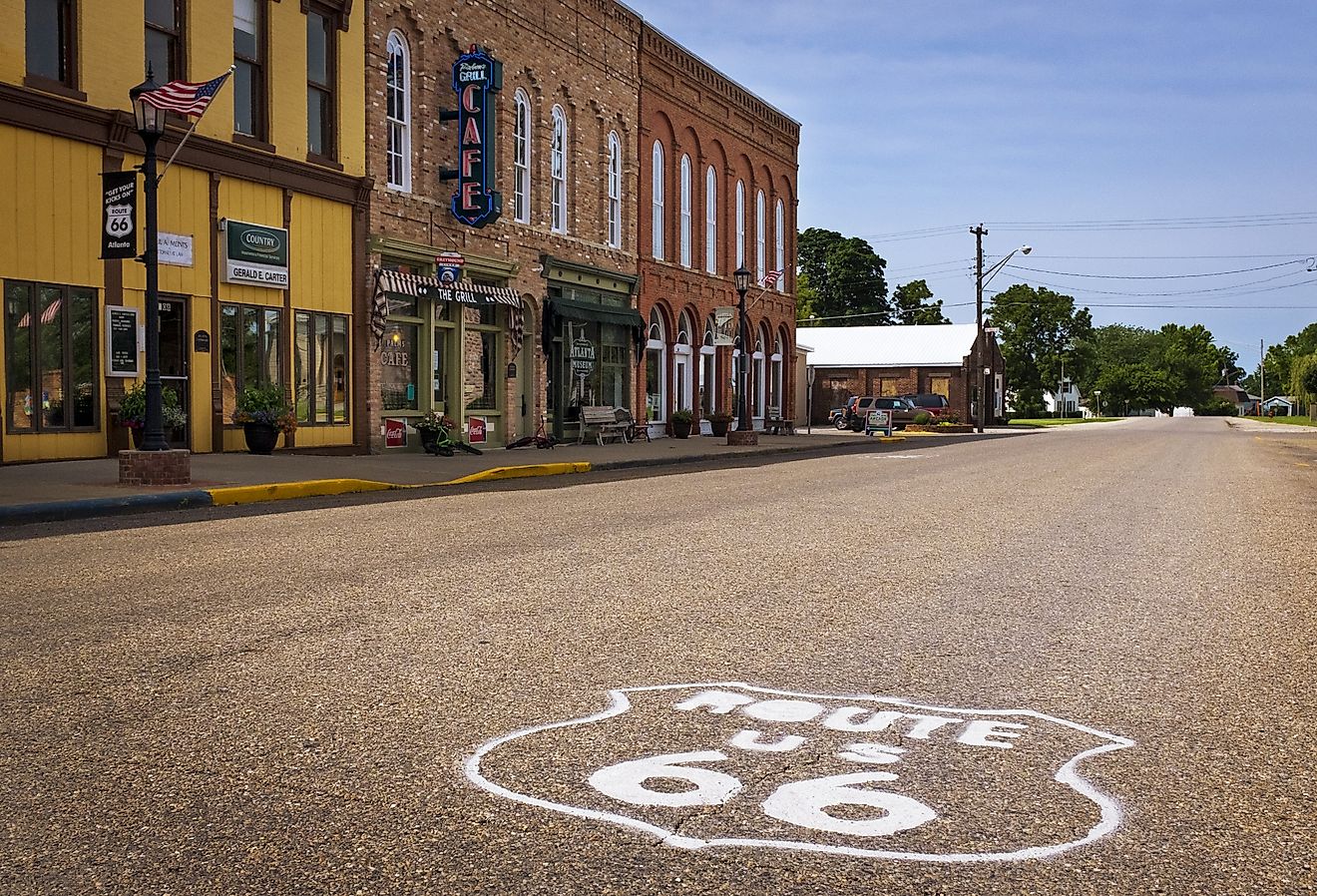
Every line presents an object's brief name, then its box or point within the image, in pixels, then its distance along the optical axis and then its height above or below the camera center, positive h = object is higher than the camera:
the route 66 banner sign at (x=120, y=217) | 14.73 +2.23
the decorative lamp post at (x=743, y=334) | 32.88 +1.89
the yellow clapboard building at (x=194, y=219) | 16.88 +2.88
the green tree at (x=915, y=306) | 111.81 +8.93
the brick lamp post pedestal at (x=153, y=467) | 14.34 -0.74
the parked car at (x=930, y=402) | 61.03 +0.12
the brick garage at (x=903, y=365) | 68.38 +2.15
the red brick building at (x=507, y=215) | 24.28 +4.29
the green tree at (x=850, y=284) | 110.75 +10.77
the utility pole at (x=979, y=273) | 56.19 +5.99
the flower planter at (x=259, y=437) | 20.17 -0.54
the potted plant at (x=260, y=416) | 20.05 -0.20
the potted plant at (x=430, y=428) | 24.19 -0.47
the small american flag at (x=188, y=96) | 14.96 +3.77
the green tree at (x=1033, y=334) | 98.12 +5.70
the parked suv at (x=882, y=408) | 56.22 -0.22
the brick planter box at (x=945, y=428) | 54.04 -1.04
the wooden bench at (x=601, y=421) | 30.69 -0.43
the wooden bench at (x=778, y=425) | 44.12 -0.75
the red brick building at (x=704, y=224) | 36.12 +5.93
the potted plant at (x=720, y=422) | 38.66 -0.56
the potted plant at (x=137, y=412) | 17.59 -0.13
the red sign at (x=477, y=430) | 26.91 -0.57
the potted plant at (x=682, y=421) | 36.12 -0.49
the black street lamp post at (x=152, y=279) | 14.34 +1.44
